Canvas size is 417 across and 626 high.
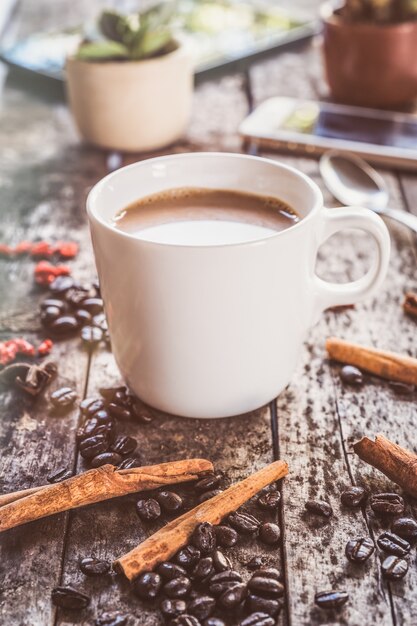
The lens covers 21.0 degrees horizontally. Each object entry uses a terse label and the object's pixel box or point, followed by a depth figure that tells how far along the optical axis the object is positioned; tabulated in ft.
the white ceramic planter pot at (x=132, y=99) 2.10
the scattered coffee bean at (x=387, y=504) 1.30
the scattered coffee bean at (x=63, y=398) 1.49
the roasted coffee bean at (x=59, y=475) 1.36
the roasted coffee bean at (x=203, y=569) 1.23
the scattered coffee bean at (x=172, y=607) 1.19
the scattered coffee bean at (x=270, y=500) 1.32
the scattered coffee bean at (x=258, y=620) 1.18
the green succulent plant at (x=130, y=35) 2.08
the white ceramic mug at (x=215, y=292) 1.32
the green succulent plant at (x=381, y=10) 2.29
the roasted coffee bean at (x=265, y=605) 1.20
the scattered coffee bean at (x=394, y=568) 1.23
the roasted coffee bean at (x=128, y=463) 1.38
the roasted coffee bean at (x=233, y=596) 1.20
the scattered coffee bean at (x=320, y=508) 1.31
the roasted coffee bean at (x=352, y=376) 1.53
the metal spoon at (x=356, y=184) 1.97
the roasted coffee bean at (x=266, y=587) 1.21
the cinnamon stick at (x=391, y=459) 1.33
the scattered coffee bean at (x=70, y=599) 1.20
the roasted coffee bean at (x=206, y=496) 1.33
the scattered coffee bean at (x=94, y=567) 1.23
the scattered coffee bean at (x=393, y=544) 1.25
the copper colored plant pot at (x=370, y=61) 2.28
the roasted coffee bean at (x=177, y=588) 1.21
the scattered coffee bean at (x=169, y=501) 1.32
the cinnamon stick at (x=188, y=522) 1.24
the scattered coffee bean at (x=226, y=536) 1.27
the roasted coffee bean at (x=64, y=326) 1.64
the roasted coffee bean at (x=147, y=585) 1.21
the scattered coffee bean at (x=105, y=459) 1.38
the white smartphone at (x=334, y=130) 2.15
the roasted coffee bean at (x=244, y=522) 1.29
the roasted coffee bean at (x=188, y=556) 1.25
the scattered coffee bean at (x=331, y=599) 1.20
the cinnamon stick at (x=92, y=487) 1.29
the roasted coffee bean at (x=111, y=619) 1.18
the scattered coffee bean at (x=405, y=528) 1.27
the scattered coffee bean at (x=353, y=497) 1.32
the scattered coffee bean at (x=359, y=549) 1.25
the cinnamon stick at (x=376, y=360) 1.52
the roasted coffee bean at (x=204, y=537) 1.26
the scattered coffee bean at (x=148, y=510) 1.31
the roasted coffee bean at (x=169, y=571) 1.23
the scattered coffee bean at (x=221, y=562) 1.24
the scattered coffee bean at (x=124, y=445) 1.40
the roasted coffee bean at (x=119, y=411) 1.45
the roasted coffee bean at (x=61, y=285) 1.72
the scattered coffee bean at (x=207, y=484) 1.34
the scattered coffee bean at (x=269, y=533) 1.27
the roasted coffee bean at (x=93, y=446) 1.39
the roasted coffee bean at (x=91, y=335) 1.61
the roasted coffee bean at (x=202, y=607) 1.19
